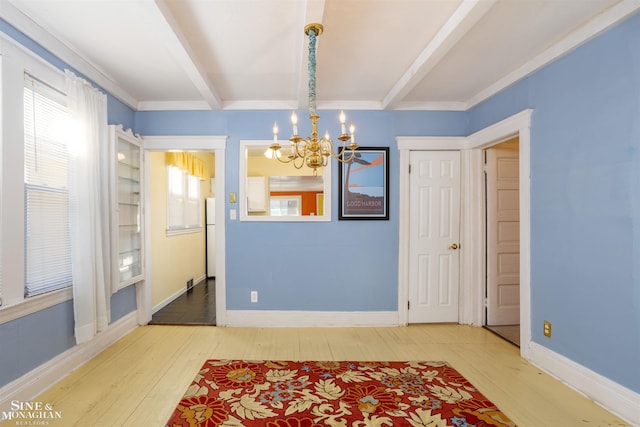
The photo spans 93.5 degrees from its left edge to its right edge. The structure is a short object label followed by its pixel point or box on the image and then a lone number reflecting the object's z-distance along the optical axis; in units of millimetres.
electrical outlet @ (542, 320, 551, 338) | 2428
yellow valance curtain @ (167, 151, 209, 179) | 4297
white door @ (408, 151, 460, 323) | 3484
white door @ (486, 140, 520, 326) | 3416
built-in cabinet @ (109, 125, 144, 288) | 2904
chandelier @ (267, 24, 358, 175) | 1817
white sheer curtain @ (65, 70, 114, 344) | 2350
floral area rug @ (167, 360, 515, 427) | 1848
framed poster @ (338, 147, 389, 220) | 3449
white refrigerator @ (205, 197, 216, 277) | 5969
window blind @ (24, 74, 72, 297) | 2033
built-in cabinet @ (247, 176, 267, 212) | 4977
